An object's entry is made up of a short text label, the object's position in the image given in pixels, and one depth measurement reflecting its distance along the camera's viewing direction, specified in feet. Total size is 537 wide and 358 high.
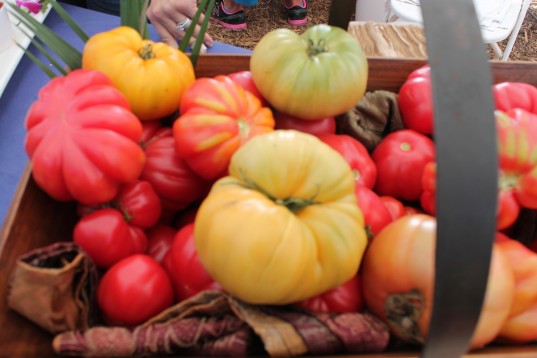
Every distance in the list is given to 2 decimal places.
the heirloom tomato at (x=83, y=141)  1.80
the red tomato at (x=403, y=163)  2.27
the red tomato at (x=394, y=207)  2.13
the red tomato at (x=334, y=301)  1.82
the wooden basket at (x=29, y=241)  1.68
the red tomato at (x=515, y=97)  2.30
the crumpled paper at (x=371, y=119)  2.50
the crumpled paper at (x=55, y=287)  1.67
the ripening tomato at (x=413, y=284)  1.62
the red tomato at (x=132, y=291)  1.78
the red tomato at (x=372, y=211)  1.97
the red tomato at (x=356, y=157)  2.21
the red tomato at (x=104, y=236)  1.87
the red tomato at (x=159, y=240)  2.08
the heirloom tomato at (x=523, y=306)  1.76
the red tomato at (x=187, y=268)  1.85
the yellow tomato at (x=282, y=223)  1.48
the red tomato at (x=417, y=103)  2.41
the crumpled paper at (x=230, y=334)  1.61
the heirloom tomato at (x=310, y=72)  2.06
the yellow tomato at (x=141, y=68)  2.11
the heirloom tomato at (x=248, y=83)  2.29
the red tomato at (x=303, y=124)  2.28
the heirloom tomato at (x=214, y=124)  1.95
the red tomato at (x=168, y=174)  2.10
